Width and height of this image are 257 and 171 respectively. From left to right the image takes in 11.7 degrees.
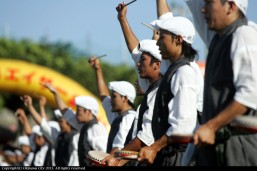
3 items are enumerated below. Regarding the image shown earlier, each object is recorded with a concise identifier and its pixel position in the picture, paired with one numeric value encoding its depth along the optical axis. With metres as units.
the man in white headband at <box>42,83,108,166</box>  15.26
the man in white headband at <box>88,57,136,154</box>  13.06
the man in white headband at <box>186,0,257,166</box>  6.80
